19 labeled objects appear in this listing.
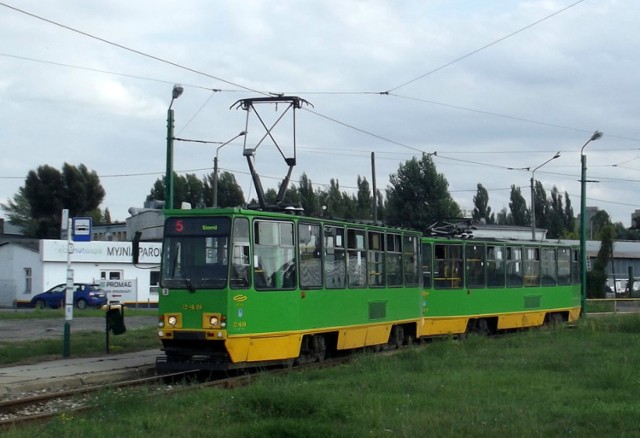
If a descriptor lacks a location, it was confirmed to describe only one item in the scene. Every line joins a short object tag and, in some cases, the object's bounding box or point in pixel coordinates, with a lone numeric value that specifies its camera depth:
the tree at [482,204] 94.81
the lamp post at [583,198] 38.16
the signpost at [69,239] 18.25
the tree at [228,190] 67.88
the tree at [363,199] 77.81
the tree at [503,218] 104.40
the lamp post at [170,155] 22.89
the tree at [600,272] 56.19
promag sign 50.03
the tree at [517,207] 98.69
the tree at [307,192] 71.56
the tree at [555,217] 101.38
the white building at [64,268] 52.39
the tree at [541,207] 102.12
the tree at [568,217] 105.56
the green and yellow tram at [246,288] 15.23
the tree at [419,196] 61.03
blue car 47.62
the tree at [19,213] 90.62
